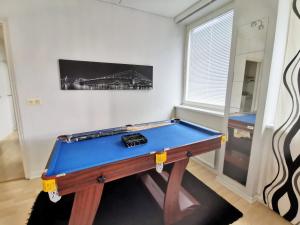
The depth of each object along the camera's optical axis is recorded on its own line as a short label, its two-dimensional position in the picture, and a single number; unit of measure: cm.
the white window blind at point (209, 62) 275
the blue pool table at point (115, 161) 117
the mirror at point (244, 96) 193
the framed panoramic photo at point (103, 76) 254
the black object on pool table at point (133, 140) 157
